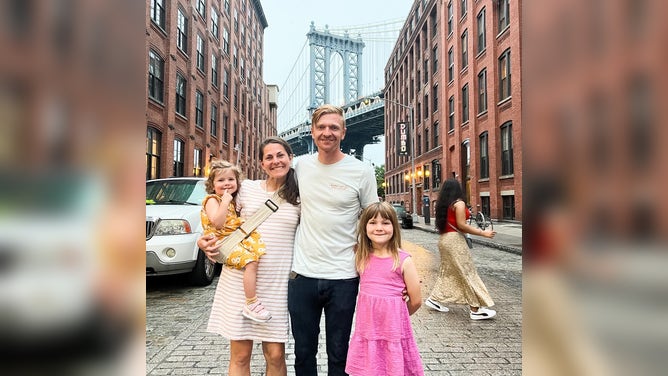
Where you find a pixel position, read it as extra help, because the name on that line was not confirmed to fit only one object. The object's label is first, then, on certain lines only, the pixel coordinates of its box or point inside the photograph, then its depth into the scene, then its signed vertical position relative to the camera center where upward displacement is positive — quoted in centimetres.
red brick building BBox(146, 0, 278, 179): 1955 +719
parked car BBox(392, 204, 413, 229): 2343 -97
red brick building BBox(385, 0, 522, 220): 2162 +672
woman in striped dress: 262 -52
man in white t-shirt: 257 -27
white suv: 593 -53
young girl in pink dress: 255 -63
